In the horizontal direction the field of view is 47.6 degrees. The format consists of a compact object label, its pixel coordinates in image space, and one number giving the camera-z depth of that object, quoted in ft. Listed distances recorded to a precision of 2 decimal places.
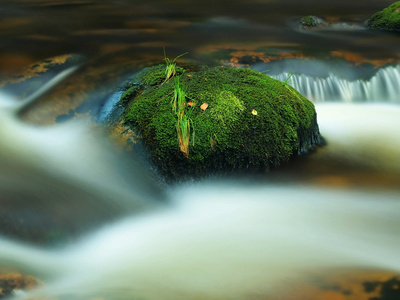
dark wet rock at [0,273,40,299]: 8.64
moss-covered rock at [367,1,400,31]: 28.12
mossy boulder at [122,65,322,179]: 13.21
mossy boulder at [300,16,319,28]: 28.75
